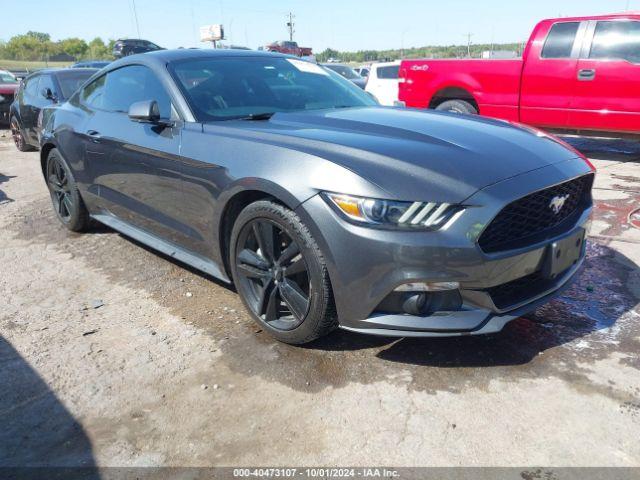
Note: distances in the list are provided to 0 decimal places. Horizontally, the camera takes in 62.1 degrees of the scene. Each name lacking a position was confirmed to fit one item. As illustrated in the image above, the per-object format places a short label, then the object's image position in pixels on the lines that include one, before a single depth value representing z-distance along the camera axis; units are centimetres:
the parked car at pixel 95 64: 1547
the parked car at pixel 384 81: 1151
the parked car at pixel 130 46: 2614
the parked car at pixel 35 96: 809
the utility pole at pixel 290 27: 6943
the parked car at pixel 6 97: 1233
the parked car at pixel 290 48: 3825
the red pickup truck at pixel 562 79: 699
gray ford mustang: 228
